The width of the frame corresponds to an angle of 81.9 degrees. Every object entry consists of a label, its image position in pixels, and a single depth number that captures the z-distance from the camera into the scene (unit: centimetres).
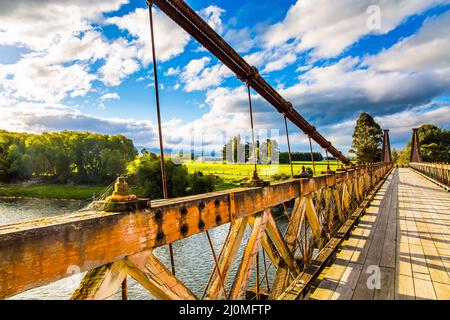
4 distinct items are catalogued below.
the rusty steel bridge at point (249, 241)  106
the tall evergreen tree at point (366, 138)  4669
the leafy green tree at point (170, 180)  3862
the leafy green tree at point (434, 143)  6153
